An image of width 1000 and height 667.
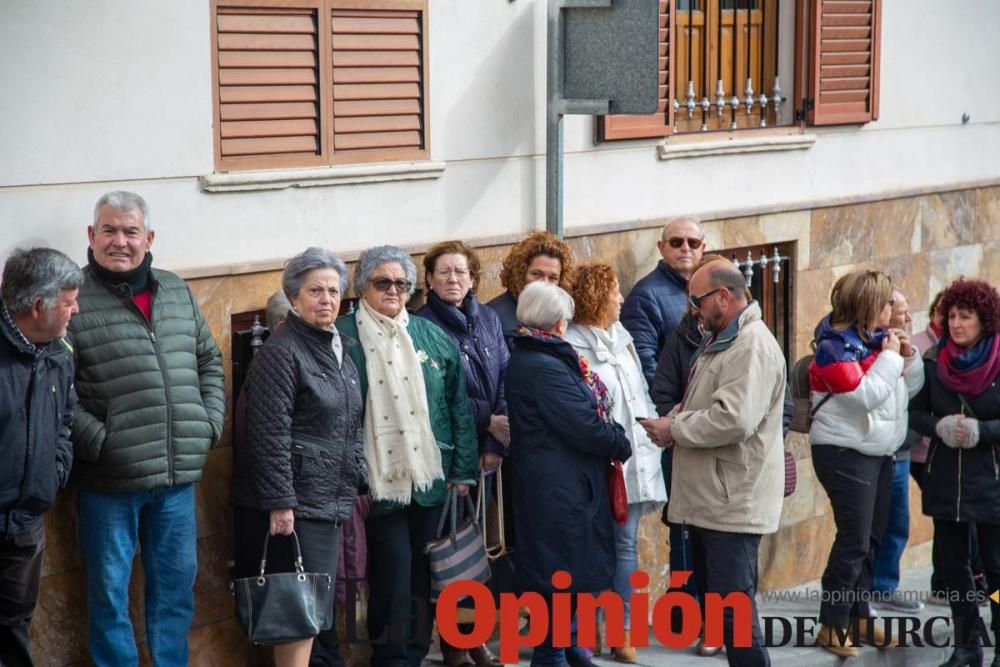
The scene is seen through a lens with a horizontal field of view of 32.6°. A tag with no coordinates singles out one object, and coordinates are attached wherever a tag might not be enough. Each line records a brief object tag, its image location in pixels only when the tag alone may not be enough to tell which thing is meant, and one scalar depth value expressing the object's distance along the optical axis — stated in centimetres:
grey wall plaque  850
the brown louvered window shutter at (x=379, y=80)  796
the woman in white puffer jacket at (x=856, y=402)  826
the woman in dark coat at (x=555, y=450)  732
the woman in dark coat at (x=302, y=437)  686
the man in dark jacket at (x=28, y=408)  607
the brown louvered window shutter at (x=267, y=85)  742
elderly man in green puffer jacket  657
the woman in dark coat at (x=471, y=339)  784
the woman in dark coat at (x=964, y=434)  828
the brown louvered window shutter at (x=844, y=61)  1052
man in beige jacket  717
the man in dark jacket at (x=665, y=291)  880
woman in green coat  737
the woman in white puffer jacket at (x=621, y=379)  799
